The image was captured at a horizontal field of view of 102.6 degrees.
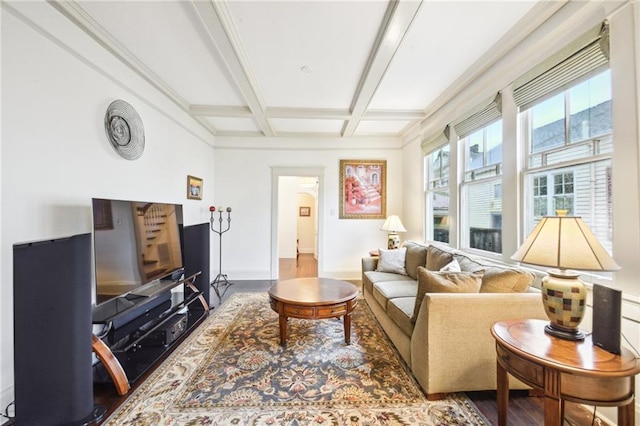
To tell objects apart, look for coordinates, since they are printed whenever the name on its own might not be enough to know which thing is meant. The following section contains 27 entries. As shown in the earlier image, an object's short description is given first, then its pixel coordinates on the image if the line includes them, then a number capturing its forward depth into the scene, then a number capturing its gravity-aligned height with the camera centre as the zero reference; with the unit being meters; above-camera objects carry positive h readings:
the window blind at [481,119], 2.62 +1.08
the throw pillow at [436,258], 2.71 -0.49
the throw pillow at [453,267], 2.37 -0.50
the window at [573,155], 1.74 +0.45
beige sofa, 1.73 -0.78
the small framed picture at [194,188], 4.12 +0.43
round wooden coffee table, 2.34 -0.82
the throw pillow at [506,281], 1.87 -0.49
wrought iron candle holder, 4.64 -0.32
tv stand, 1.84 -1.05
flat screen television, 1.97 -0.31
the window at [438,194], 3.84 +0.31
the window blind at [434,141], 3.58 +1.09
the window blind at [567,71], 1.67 +1.07
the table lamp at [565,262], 1.25 -0.24
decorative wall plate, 2.47 +0.87
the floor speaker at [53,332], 1.38 -0.68
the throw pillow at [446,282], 1.85 -0.51
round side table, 1.10 -0.71
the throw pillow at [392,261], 3.49 -0.65
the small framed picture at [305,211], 9.02 +0.09
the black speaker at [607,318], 1.19 -0.50
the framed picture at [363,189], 5.25 +0.51
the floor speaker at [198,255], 3.41 -0.55
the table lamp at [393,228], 4.54 -0.26
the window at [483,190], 2.79 +0.28
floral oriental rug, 1.62 -1.28
